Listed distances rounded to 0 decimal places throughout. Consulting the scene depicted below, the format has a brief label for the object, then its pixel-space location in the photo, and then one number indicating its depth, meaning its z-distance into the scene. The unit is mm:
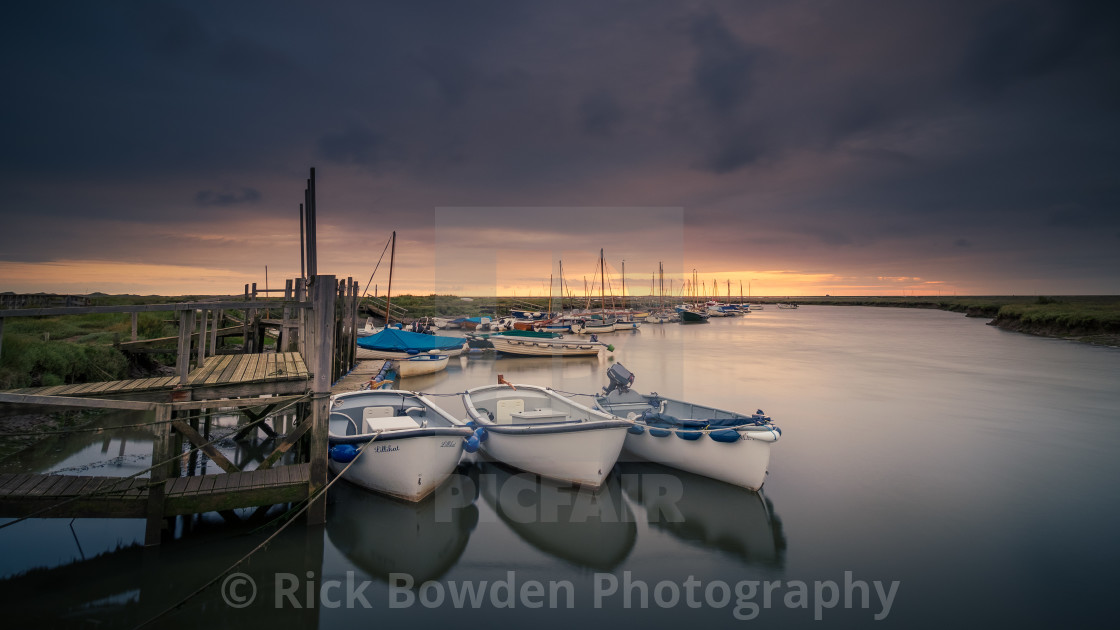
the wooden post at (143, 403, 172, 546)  6418
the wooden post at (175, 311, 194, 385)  6918
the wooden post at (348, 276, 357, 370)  20875
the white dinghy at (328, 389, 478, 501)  8180
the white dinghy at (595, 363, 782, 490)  9109
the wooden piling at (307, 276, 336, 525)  7188
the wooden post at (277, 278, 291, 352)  13944
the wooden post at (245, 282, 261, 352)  15320
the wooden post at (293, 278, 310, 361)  10712
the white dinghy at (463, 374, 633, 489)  8977
